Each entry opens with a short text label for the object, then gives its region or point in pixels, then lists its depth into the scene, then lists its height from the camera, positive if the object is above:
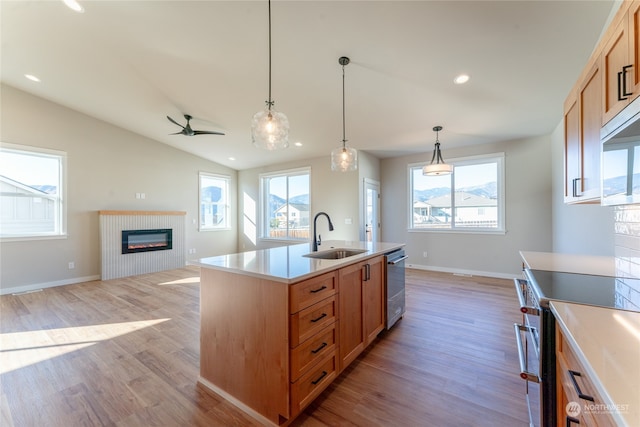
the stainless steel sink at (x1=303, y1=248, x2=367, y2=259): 2.50 -0.41
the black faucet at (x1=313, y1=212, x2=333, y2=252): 2.50 -0.31
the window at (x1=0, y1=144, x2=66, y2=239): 4.28 +0.38
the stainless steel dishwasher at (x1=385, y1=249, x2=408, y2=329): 2.66 -0.81
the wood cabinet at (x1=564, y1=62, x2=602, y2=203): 1.38 +0.45
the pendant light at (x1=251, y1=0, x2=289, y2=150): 2.23 +0.76
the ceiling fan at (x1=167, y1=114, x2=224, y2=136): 4.47 +1.45
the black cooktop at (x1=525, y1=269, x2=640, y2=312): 1.14 -0.39
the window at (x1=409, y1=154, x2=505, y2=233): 5.00 +0.34
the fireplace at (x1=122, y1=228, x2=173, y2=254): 5.38 -0.60
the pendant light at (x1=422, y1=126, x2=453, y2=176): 3.74 +0.65
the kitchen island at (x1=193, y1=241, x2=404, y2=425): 1.47 -0.75
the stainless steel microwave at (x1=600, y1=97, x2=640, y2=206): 1.00 +0.25
